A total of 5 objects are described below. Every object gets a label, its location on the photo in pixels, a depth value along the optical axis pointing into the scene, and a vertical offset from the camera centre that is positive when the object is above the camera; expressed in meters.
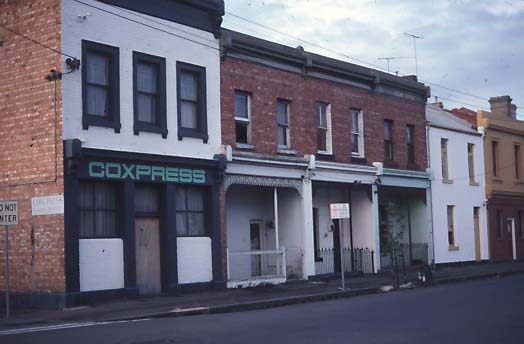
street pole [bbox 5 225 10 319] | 17.89 -1.03
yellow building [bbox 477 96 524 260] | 41.34 +2.38
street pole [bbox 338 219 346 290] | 24.32 +0.19
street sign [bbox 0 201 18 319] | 18.05 +0.62
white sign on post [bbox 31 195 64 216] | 20.08 +0.90
